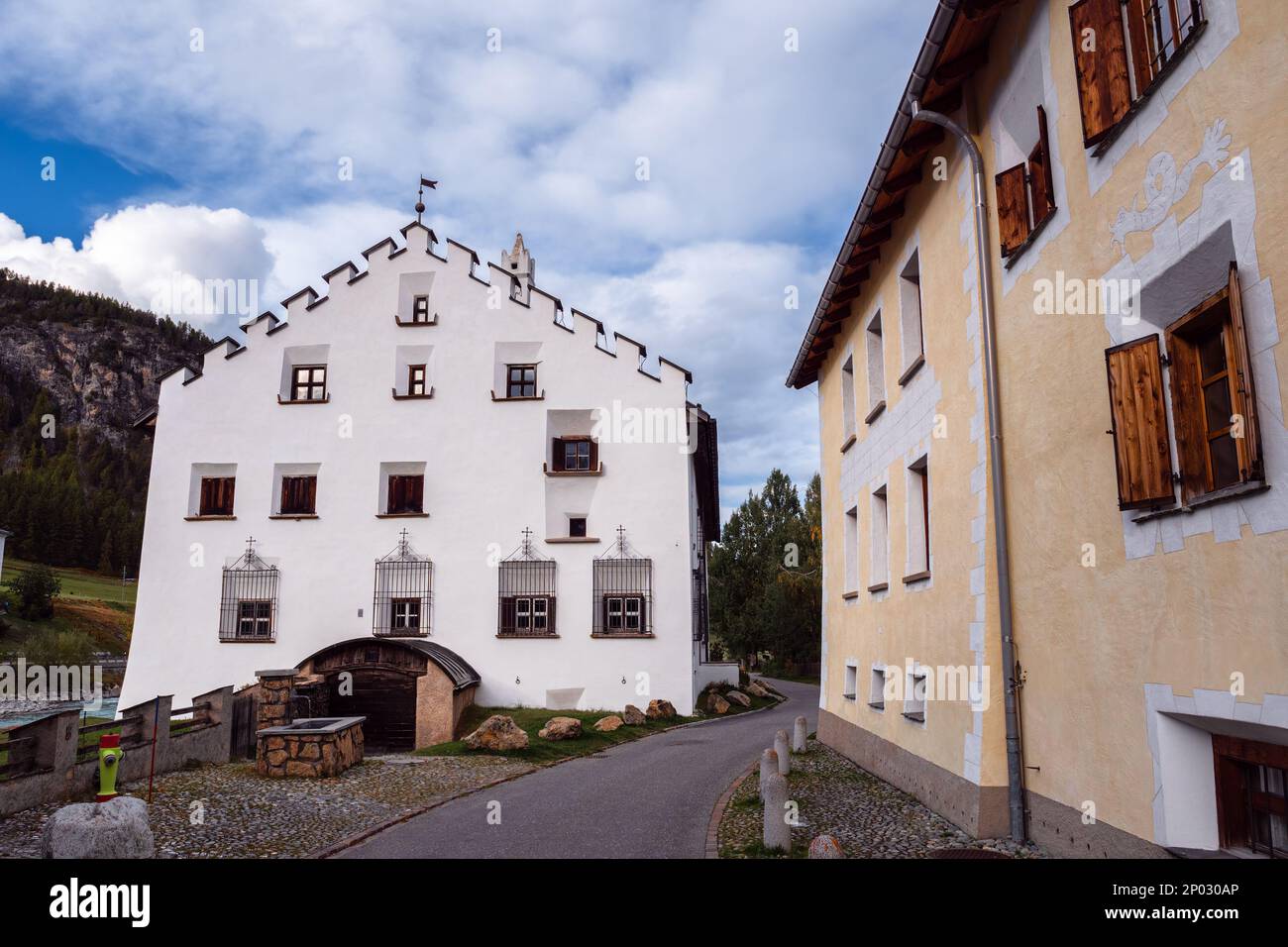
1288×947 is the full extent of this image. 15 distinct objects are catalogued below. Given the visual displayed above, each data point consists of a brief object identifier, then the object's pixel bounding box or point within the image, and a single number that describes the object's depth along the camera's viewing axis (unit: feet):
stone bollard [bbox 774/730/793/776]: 42.78
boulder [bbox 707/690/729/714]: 89.35
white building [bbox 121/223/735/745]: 82.94
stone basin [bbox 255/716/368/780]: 47.16
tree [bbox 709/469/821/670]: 173.47
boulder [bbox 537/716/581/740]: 66.49
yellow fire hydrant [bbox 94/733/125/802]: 24.80
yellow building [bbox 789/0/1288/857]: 16.74
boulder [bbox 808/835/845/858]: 22.92
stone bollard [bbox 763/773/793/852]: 26.84
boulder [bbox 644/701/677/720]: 79.92
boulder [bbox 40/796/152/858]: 22.94
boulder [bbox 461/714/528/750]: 60.08
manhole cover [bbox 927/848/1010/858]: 23.34
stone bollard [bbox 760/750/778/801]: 30.57
